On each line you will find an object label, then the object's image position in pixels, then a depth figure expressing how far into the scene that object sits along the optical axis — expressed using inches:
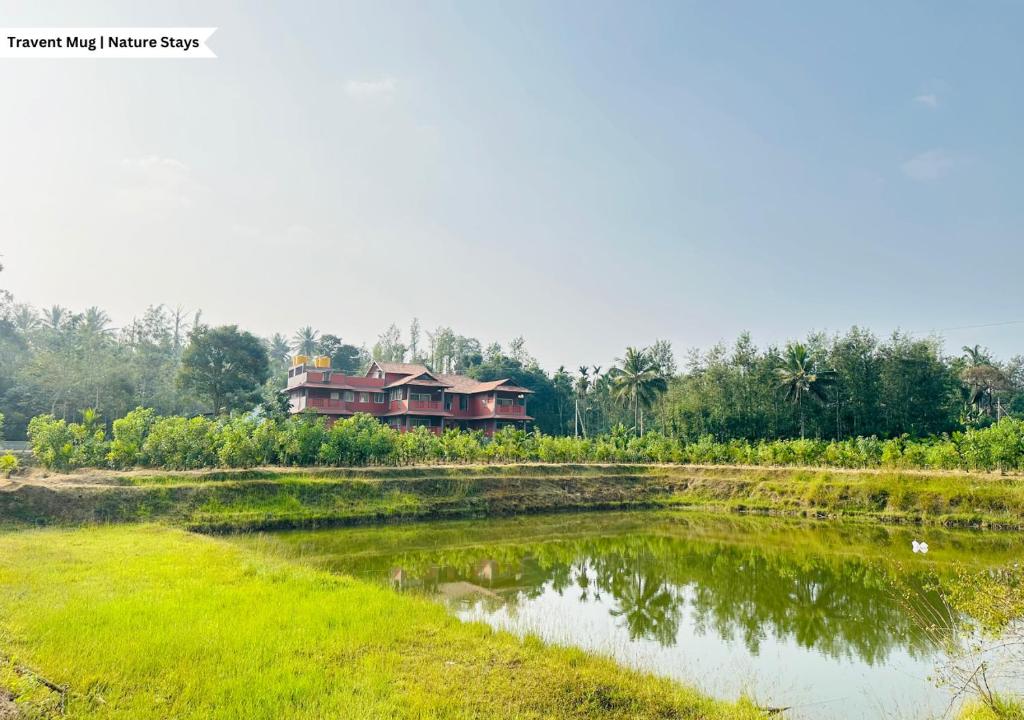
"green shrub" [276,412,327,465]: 978.0
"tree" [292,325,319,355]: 2807.6
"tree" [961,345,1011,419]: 1946.4
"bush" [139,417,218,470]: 876.0
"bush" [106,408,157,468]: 847.7
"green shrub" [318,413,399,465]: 1010.7
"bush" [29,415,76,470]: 803.4
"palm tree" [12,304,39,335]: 2471.2
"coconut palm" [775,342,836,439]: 1507.1
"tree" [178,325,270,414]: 1633.9
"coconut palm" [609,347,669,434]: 1774.1
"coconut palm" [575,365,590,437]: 2183.8
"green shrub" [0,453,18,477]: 751.0
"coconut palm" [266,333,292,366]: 3174.2
